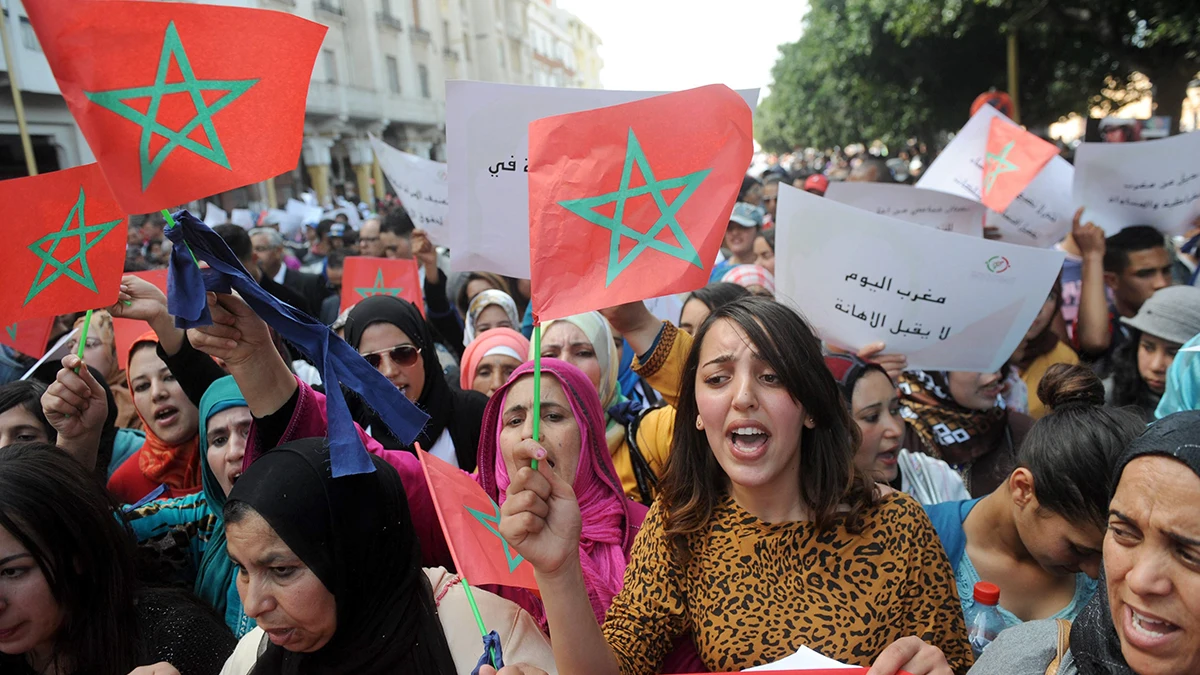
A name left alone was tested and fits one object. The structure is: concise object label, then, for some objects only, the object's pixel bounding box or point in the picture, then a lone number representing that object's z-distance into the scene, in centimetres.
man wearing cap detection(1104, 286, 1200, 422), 307
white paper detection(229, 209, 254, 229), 1252
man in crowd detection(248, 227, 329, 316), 690
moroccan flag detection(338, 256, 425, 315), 470
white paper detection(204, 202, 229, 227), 1009
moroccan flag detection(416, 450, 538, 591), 167
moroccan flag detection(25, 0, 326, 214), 159
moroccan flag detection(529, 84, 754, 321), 160
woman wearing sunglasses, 303
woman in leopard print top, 161
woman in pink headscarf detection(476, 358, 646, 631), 235
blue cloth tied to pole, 169
